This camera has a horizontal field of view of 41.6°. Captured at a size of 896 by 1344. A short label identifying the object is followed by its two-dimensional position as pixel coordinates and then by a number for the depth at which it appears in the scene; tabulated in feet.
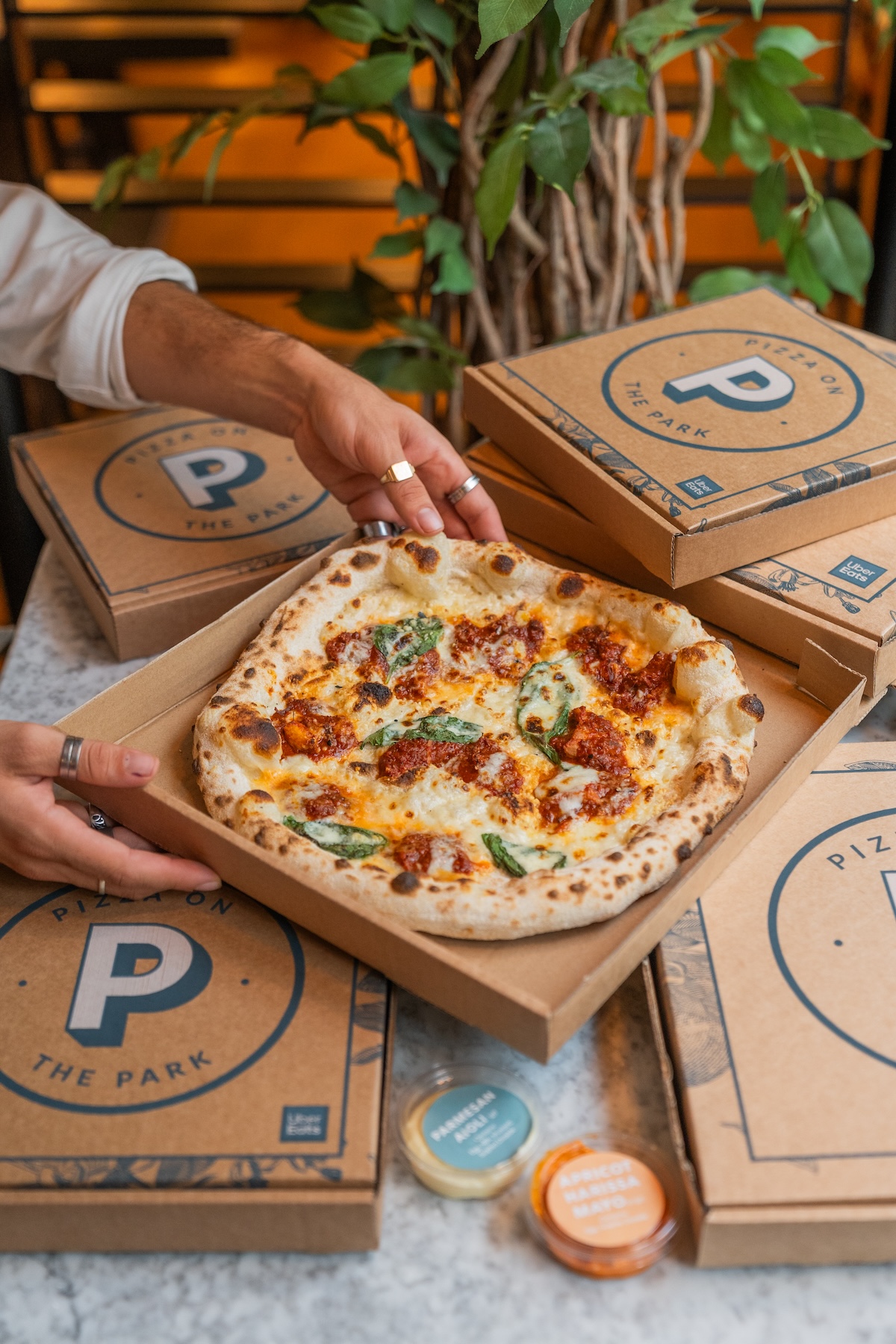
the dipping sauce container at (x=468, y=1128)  4.08
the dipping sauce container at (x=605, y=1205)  3.85
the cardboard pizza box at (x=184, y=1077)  3.85
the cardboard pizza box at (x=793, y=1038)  3.76
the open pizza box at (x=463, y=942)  4.05
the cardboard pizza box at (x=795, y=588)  5.58
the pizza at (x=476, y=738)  4.68
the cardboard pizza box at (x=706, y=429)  5.91
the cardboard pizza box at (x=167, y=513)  6.80
